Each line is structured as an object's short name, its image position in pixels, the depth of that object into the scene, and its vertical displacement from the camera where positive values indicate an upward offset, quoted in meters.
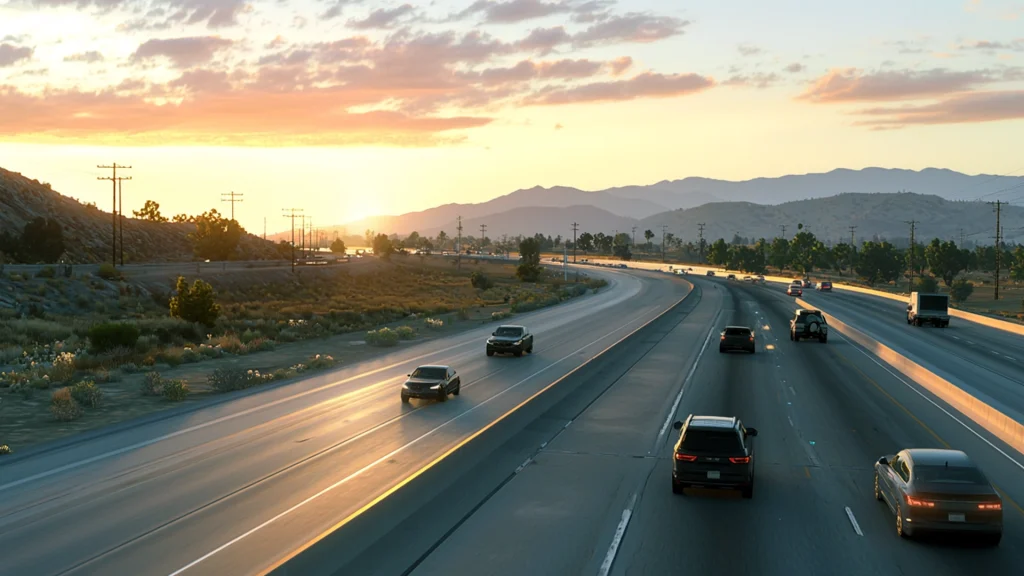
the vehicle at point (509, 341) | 46.84 -4.76
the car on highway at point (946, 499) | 15.20 -4.46
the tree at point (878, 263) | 156.12 -0.73
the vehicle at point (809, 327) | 56.50 -4.68
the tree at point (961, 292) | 123.06 -4.83
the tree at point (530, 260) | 148.62 -0.54
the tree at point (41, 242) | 95.06 +1.52
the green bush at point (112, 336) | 44.12 -4.40
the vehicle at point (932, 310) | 70.31 -4.30
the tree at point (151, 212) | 191.50 +10.05
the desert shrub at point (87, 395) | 30.95 -5.25
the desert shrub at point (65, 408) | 28.47 -5.33
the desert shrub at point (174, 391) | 32.66 -5.40
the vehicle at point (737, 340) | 48.41 -4.78
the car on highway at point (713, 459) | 18.47 -4.52
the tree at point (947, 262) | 141.62 -0.41
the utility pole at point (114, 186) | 90.12 +7.63
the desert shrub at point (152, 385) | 33.69 -5.32
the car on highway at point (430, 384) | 31.83 -4.91
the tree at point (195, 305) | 59.19 -3.52
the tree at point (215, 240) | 137.62 +2.77
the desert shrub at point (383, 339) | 54.56 -5.43
